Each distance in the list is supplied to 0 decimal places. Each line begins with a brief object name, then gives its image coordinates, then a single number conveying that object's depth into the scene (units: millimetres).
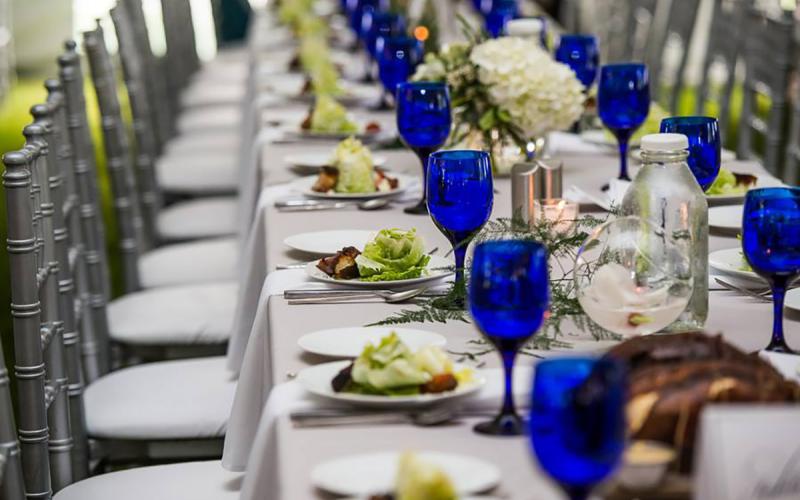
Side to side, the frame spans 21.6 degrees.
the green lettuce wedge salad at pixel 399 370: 2022
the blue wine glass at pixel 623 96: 3083
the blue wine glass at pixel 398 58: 3749
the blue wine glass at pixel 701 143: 2624
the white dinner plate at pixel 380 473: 1851
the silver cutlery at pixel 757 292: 2408
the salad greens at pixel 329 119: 3743
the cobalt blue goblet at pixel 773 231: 2145
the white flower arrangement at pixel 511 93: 2985
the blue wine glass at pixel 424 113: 2856
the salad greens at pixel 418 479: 1761
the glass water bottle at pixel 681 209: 2279
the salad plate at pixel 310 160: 3315
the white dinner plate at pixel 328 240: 2672
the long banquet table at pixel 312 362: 1941
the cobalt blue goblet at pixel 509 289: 1914
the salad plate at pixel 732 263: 2444
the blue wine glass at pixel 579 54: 3581
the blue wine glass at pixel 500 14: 4617
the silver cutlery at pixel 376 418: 2004
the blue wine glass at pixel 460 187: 2352
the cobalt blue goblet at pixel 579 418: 1615
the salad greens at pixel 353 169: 3051
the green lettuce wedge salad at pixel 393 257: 2472
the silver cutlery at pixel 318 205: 3001
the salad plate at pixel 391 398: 2017
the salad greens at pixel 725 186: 2962
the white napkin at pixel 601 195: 2885
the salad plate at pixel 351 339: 2199
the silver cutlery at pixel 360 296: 2425
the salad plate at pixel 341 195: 3034
